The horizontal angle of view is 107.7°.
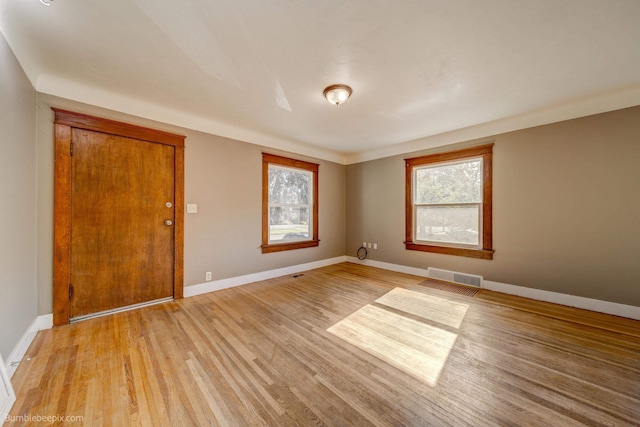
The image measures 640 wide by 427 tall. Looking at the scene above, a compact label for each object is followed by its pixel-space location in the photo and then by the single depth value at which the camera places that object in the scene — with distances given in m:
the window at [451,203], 3.62
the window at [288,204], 4.09
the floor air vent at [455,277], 3.66
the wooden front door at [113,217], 2.41
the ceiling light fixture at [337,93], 2.46
